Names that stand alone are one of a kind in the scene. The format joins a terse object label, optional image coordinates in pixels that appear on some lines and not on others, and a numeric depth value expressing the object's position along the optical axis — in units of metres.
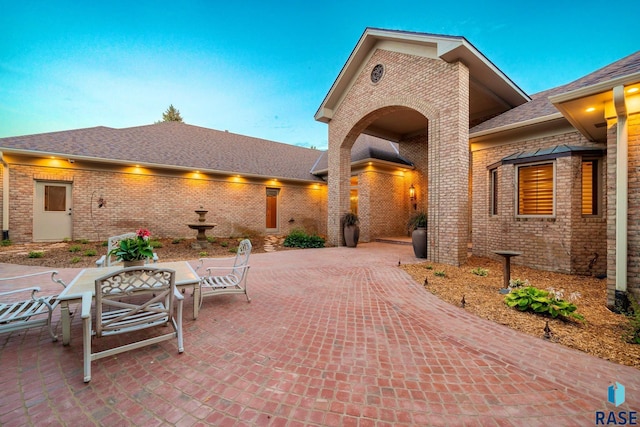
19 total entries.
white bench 2.41
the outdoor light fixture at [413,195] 13.83
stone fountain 10.40
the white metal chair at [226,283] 3.94
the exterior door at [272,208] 15.34
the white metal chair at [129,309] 2.19
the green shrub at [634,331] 2.88
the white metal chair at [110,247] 3.98
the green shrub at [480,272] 6.11
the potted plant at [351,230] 10.71
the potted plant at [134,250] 3.28
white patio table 2.55
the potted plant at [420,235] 8.04
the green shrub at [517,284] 4.61
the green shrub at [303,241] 11.00
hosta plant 3.48
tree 32.47
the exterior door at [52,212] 9.96
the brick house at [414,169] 4.42
